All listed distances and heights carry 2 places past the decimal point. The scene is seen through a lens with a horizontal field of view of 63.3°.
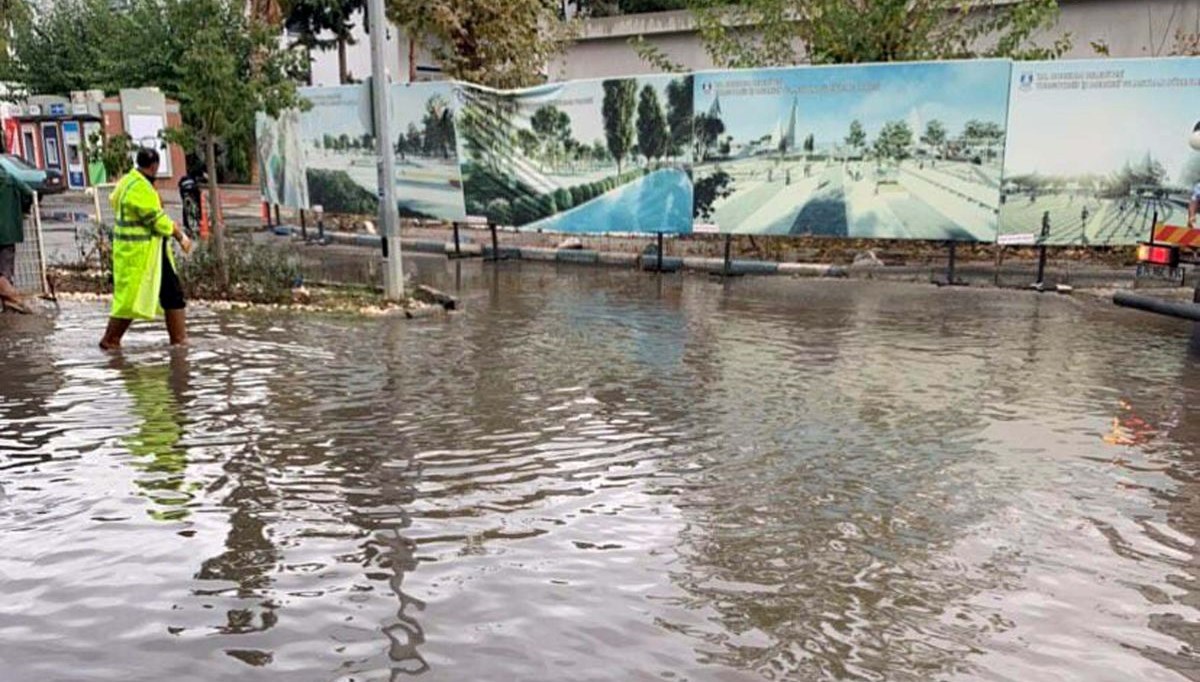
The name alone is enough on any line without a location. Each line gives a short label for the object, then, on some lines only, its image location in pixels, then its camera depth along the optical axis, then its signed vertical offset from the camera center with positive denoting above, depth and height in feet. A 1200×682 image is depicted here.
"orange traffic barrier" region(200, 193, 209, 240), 58.13 -2.95
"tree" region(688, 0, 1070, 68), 51.67 +7.65
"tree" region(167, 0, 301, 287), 36.55 +3.64
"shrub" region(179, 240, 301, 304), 37.76 -4.13
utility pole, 36.68 +0.19
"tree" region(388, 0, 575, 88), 77.56 +10.94
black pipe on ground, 34.55 -5.01
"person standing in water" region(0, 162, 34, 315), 32.40 -1.92
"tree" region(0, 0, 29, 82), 61.72 +10.11
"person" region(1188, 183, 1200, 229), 38.14 -1.51
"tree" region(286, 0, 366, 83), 115.03 +18.03
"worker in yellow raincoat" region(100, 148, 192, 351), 27.30 -2.02
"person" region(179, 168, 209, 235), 60.34 -1.74
